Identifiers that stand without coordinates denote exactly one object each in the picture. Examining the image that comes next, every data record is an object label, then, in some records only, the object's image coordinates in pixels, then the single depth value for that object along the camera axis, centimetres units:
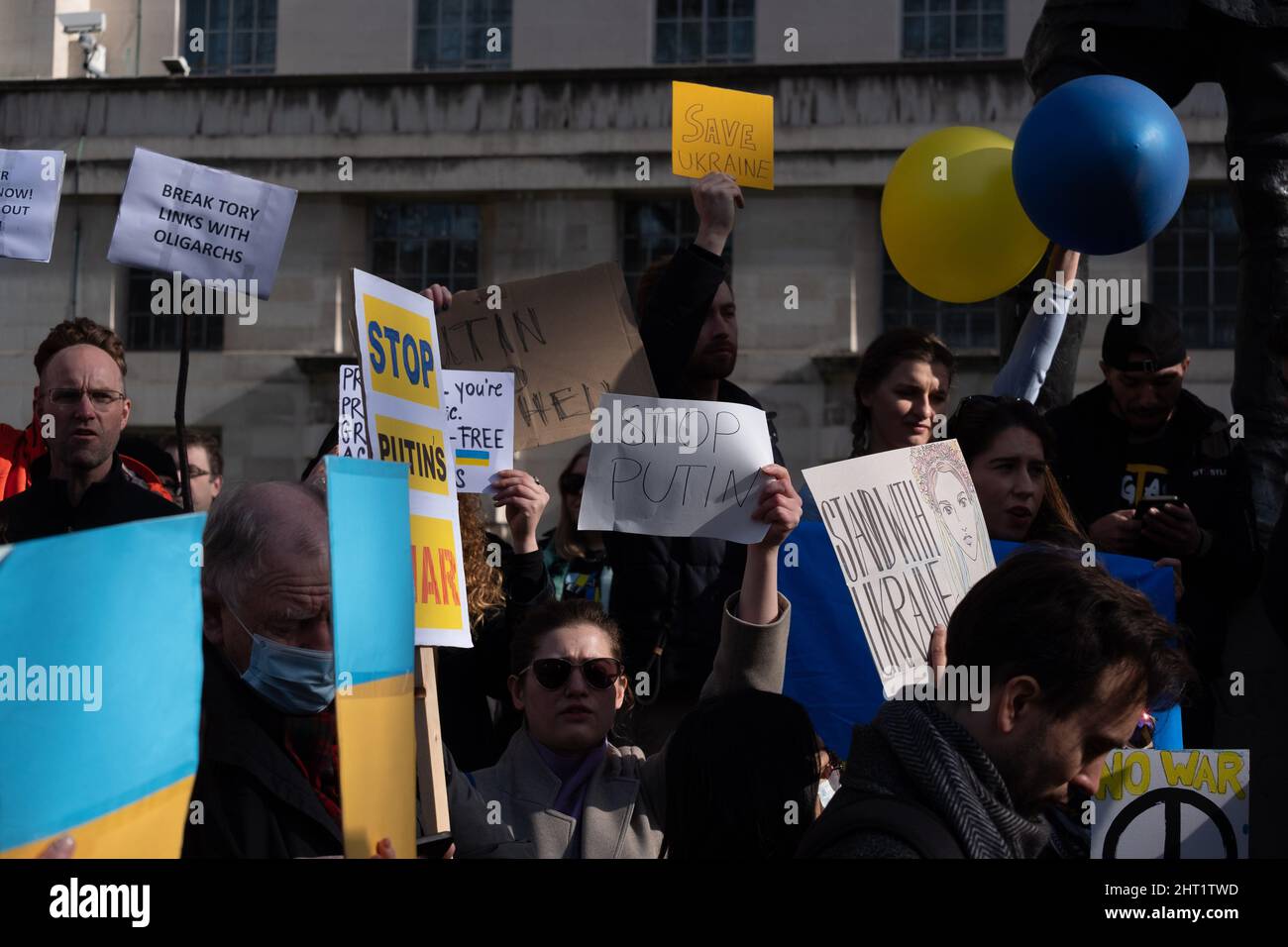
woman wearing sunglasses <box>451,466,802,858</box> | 354
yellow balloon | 520
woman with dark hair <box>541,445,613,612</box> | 571
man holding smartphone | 479
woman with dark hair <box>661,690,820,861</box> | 271
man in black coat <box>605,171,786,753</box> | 471
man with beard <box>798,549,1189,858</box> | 244
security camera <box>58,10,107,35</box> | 2358
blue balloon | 462
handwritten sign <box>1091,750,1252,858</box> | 326
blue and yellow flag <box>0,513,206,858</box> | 224
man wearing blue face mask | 282
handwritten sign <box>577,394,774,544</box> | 411
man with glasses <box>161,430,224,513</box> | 664
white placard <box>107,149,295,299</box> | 528
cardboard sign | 500
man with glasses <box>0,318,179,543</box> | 465
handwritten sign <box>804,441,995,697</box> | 411
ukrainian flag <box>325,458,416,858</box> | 259
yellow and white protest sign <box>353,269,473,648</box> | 333
